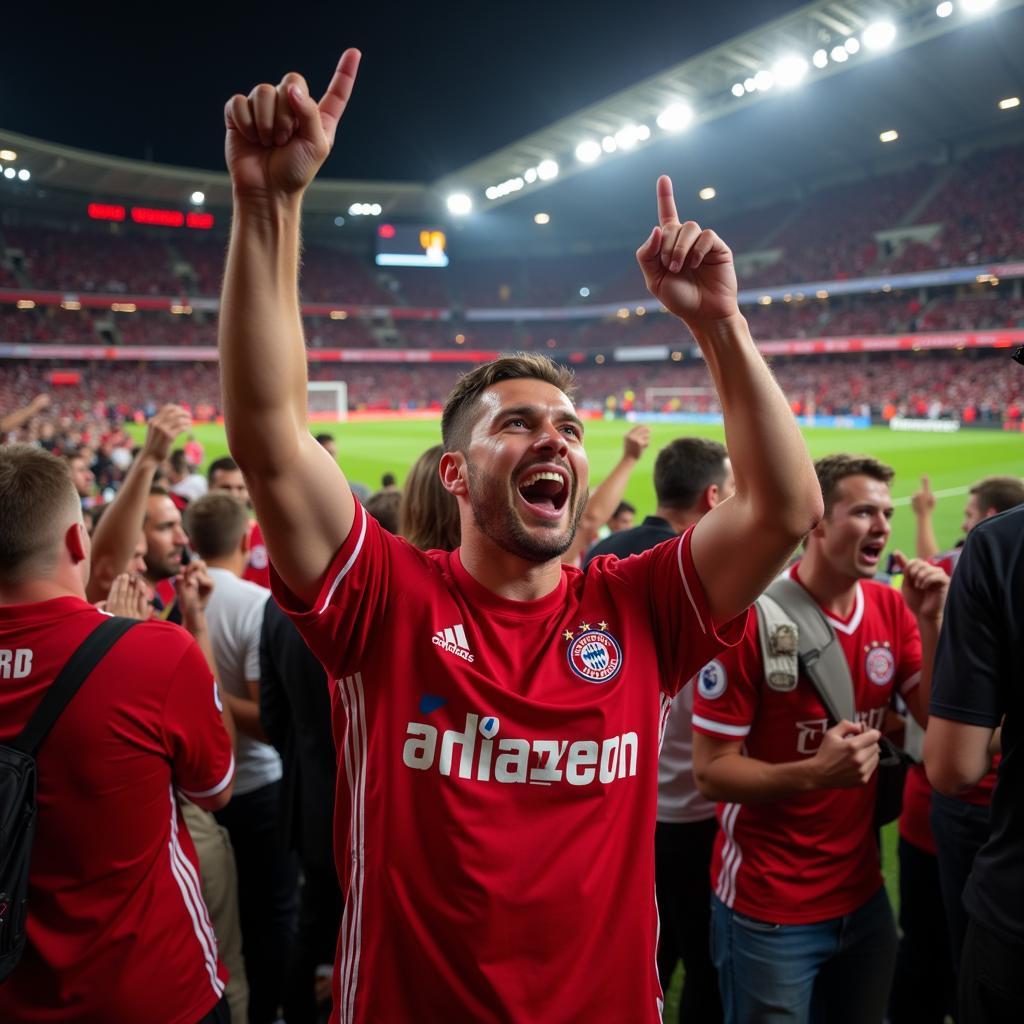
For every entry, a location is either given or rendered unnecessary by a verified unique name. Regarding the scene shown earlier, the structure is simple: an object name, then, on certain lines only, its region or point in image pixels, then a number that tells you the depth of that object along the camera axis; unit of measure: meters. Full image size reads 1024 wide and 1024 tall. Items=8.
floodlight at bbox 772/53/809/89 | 27.11
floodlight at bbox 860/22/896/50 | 24.33
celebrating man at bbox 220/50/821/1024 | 1.59
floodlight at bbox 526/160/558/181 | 41.91
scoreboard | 52.50
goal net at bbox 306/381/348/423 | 48.56
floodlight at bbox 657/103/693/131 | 32.56
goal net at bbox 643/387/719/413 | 48.41
